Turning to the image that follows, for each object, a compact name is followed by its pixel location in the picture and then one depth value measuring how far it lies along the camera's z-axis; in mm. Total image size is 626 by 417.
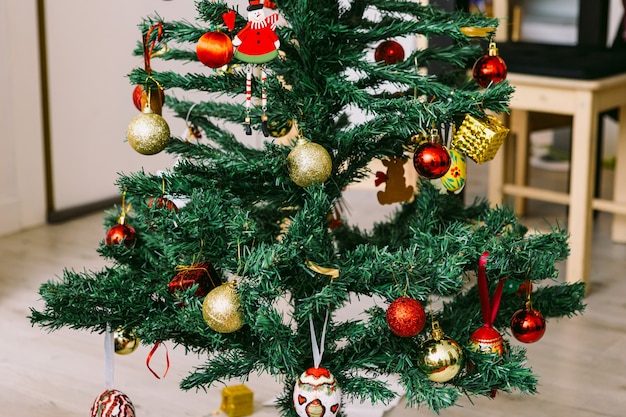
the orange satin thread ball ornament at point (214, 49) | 2075
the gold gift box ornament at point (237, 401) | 2677
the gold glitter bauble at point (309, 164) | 2140
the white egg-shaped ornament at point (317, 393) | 2177
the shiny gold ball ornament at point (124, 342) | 2405
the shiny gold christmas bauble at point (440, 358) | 2155
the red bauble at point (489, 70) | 2267
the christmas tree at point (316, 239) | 2118
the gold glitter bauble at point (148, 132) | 2193
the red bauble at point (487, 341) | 2201
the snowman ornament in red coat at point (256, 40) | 2086
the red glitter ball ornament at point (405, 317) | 2093
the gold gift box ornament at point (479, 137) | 2208
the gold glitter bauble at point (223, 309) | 2113
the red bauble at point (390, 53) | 2426
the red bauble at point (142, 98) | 2241
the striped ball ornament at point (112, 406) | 2369
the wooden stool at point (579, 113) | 3231
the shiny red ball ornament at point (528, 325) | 2269
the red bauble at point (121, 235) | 2372
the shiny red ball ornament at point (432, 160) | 2167
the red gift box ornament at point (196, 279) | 2222
